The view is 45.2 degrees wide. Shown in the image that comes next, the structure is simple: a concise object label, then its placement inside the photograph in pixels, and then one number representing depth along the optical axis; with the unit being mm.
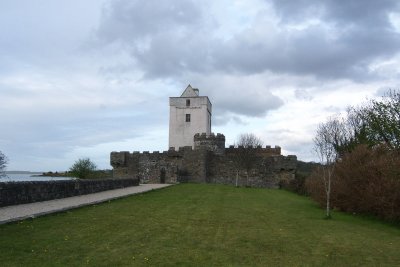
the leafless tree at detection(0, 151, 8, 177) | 18327
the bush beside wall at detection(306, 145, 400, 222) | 15453
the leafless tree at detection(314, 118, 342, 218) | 18547
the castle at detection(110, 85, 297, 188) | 42531
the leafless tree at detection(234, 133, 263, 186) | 43000
